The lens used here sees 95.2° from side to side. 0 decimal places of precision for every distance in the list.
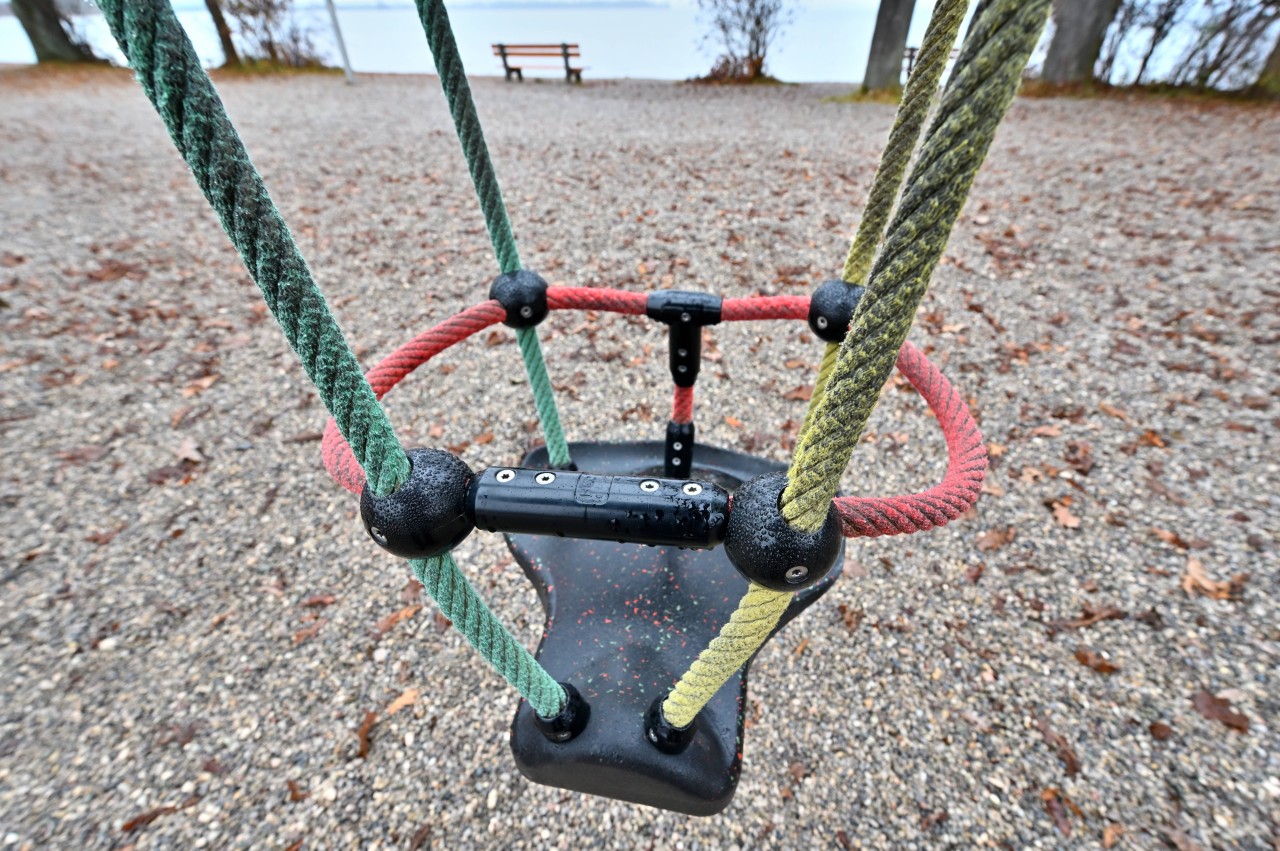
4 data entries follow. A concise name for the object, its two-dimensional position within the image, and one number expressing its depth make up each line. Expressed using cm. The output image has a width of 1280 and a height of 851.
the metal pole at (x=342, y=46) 883
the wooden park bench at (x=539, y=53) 1099
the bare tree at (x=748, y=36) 1020
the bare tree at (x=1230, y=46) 707
